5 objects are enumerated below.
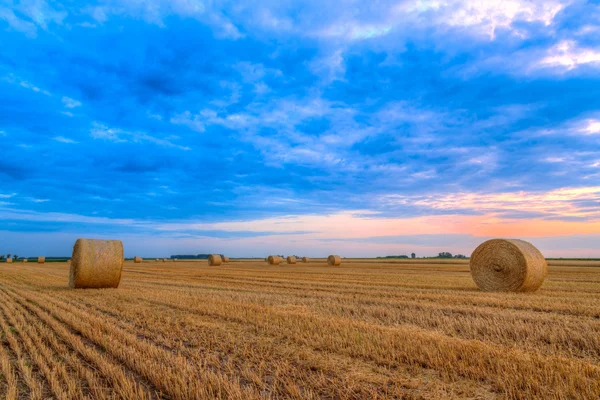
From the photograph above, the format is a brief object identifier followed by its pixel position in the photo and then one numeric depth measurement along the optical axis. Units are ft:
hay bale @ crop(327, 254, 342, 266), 131.90
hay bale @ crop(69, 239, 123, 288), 45.21
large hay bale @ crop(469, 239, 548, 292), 41.88
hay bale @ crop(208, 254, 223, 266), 129.59
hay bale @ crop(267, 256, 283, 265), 138.51
